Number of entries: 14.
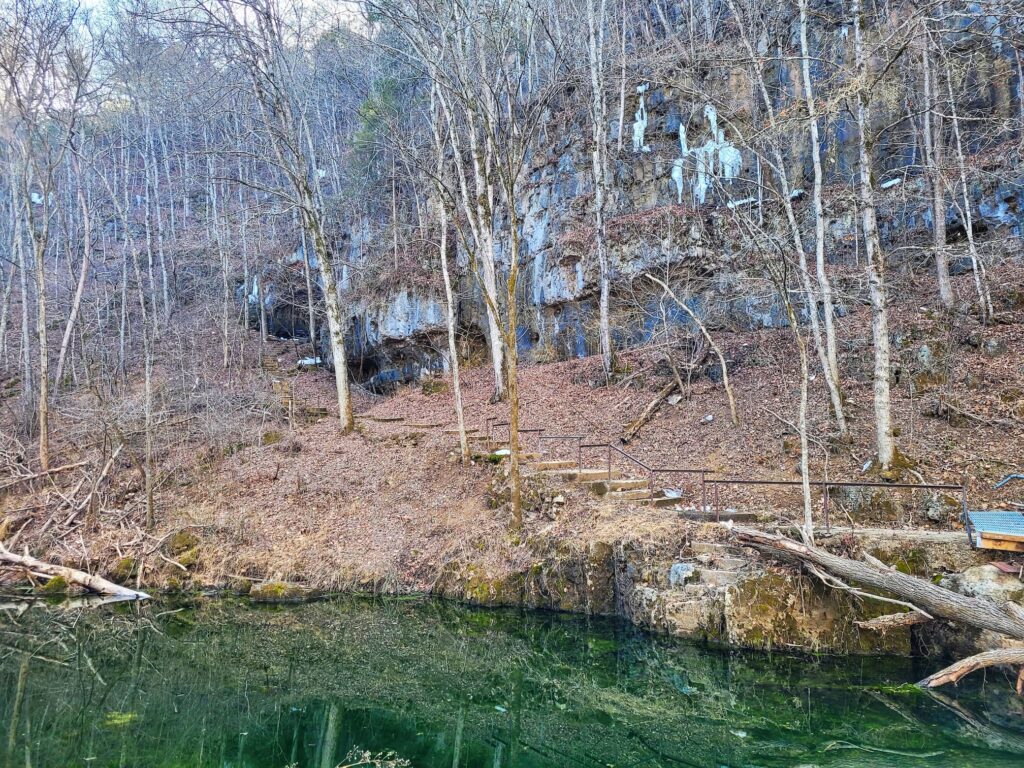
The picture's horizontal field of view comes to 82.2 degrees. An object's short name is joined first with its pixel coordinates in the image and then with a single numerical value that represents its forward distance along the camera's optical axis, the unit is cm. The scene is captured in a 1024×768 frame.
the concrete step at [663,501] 1164
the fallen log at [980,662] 621
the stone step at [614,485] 1214
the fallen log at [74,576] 1220
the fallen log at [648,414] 1535
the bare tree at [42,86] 1555
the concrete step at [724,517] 1040
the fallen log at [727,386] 1435
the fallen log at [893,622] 780
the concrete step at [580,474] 1271
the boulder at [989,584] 740
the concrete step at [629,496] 1180
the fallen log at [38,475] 1504
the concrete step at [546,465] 1337
